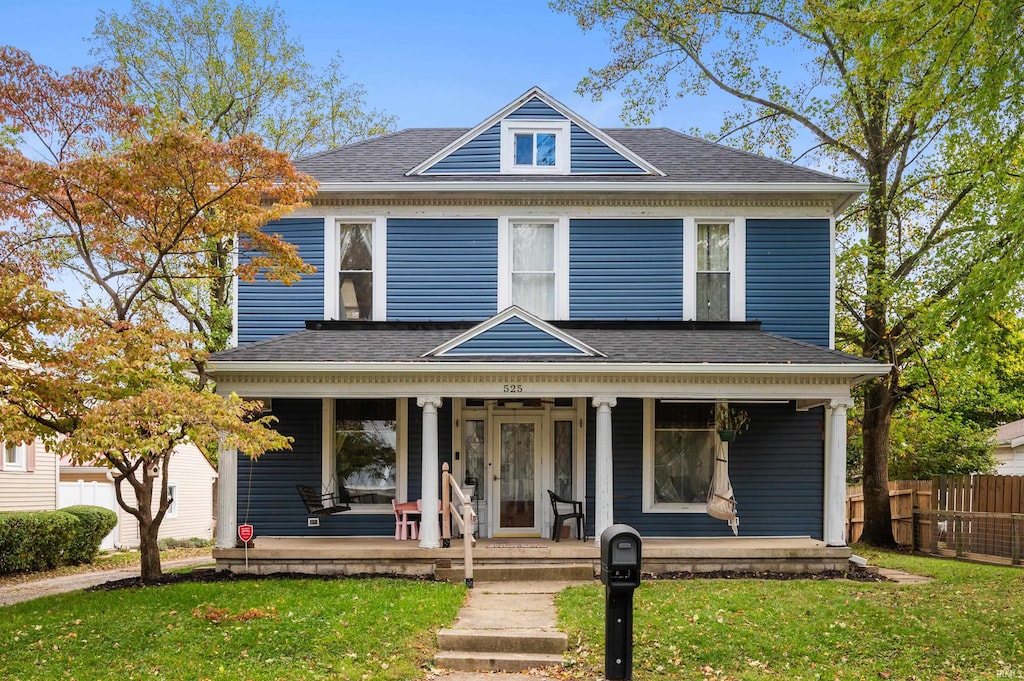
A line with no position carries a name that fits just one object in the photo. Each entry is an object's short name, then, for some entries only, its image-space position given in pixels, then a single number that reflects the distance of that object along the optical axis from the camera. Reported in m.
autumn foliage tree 9.78
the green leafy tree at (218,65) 23.48
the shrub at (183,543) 24.23
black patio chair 13.37
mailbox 6.84
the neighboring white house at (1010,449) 25.64
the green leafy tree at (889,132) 10.45
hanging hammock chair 13.12
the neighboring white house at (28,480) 19.89
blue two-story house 14.12
